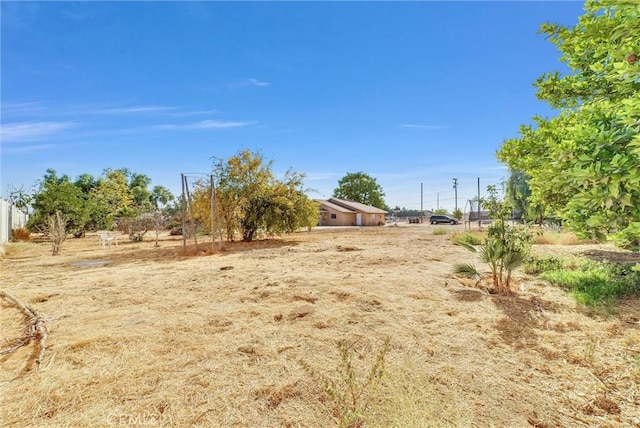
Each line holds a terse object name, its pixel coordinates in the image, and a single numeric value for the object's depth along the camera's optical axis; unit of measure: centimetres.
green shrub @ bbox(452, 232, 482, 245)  832
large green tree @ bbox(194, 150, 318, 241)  1468
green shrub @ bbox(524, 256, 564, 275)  747
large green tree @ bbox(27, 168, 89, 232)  1688
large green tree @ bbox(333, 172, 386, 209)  5303
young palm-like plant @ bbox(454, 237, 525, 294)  546
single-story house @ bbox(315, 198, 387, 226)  4084
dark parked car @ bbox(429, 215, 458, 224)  4134
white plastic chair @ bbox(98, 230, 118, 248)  1314
